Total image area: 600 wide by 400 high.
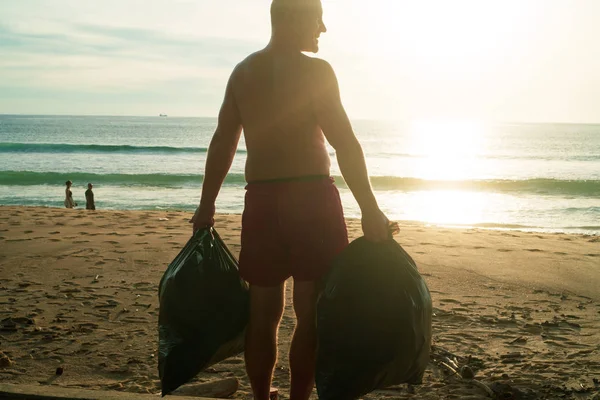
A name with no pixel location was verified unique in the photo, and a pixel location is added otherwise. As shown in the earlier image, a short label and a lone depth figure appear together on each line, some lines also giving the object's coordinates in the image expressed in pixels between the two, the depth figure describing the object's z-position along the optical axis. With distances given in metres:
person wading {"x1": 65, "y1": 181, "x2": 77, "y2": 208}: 15.85
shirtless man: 2.56
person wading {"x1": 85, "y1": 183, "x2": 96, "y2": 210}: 15.37
